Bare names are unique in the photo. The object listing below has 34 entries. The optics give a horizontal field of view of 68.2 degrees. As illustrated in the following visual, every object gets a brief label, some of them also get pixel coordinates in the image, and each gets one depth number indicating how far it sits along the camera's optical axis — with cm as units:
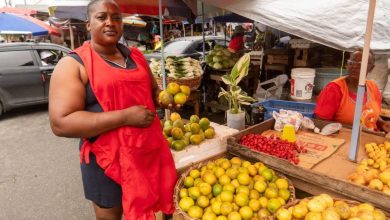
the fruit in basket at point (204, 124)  302
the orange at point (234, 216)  192
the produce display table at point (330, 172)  190
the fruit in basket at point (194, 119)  321
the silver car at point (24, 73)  720
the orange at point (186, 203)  208
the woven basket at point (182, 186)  205
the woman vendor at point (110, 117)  164
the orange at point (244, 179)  223
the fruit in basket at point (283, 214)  181
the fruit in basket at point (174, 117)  331
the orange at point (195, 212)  200
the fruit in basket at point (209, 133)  291
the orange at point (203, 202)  210
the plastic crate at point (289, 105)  405
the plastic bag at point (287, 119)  298
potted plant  330
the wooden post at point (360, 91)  195
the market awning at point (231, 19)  862
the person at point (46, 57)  777
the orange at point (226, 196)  209
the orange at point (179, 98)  238
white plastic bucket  478
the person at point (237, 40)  890
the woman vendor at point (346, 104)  316
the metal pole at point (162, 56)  422
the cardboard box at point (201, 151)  259
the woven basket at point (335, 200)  190
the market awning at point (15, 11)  1263
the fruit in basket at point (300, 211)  182
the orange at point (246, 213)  196
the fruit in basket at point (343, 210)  175
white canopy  272
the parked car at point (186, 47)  906
